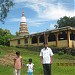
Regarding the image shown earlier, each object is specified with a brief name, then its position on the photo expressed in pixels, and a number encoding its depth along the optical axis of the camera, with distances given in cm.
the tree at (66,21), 2726
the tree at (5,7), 1567
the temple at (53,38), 1796
